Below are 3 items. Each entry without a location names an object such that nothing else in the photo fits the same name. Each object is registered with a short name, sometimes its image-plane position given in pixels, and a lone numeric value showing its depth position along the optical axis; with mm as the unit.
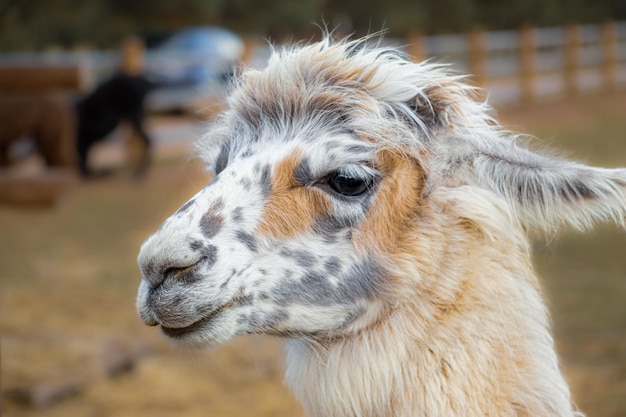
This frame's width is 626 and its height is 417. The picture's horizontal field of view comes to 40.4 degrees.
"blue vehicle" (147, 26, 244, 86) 17344
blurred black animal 13344
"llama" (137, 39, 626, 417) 2283
